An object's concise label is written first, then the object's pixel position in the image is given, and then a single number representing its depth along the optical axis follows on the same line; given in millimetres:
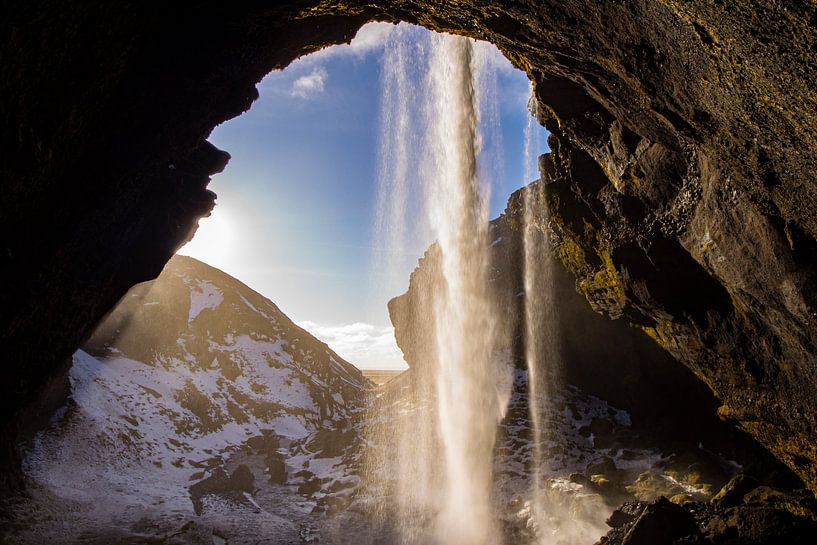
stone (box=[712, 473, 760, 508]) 11820
